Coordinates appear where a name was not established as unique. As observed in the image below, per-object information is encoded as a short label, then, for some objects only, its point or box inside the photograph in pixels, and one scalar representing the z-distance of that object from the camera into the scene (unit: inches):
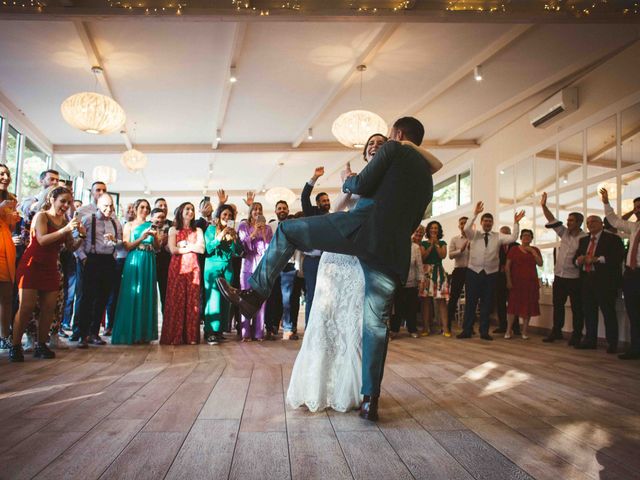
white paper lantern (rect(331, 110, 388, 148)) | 262.4
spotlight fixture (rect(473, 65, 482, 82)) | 262.6
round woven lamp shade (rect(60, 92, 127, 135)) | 243.9
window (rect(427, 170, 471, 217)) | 441.5
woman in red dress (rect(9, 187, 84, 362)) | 147.3
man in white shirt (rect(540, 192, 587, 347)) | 234.7
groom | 85.8
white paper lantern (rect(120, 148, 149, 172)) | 371.2
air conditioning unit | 279.4
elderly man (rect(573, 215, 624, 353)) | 206.2
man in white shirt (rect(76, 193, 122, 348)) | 182.5
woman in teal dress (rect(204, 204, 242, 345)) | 201.9
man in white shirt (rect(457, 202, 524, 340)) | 248.4
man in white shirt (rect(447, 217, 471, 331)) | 263.4
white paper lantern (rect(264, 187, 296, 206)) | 512.1
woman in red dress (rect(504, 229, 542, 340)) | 256.8
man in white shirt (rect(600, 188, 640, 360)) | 184.2
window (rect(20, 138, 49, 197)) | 375.3
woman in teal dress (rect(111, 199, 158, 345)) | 192.5
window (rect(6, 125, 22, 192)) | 343.3
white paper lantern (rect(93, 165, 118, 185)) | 417.1
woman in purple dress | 219.9
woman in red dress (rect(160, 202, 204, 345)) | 195.3
